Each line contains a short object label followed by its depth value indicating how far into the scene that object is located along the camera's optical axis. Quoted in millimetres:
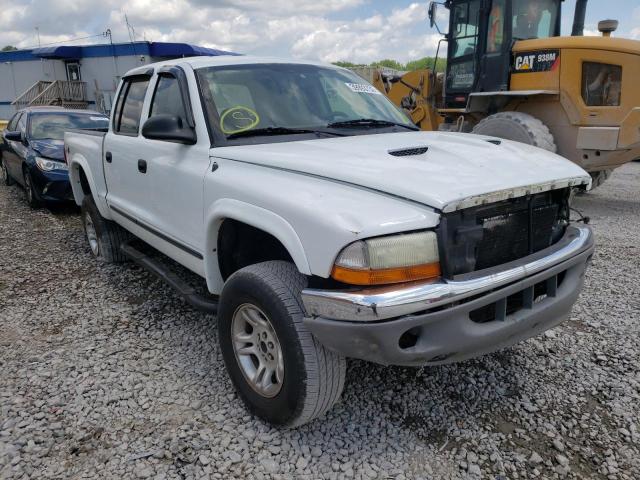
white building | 24406
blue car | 7480
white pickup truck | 2004
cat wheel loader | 6559
